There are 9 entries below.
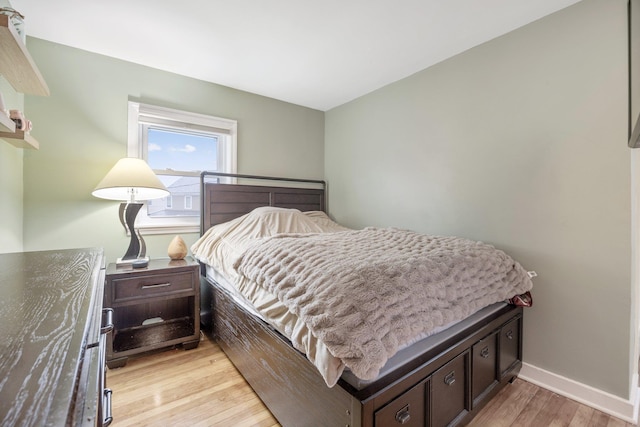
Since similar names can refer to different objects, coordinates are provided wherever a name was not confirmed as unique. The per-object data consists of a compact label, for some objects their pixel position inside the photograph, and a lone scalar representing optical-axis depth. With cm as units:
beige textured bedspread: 91
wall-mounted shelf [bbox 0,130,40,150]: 129
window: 240
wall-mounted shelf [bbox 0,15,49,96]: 105
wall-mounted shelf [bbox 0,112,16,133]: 108
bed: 95
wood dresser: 33
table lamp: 193
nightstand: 187
